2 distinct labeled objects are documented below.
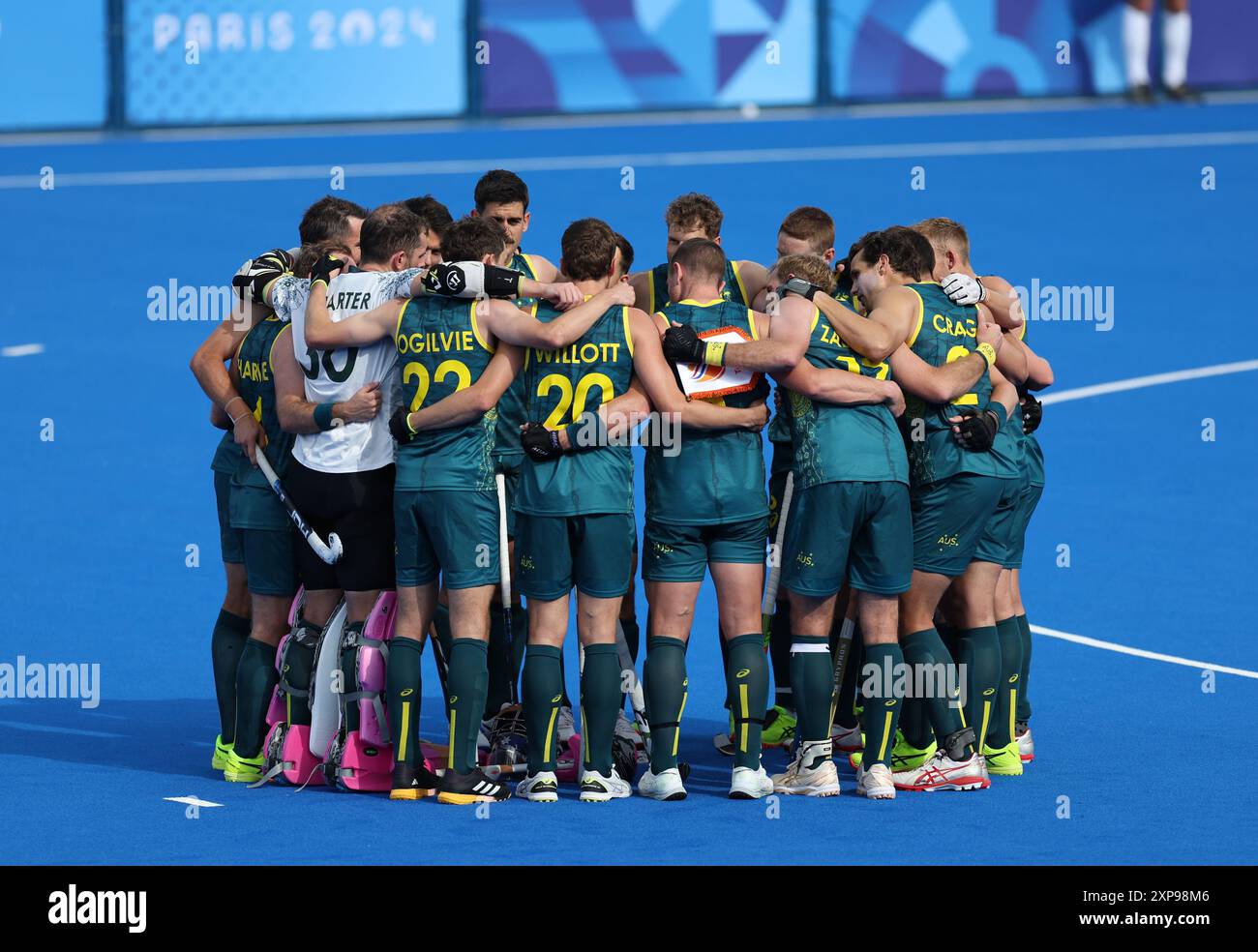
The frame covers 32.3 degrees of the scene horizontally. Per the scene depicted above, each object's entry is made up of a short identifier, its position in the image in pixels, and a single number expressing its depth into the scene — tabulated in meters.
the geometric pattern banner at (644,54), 25.25
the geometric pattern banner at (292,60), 25.27
